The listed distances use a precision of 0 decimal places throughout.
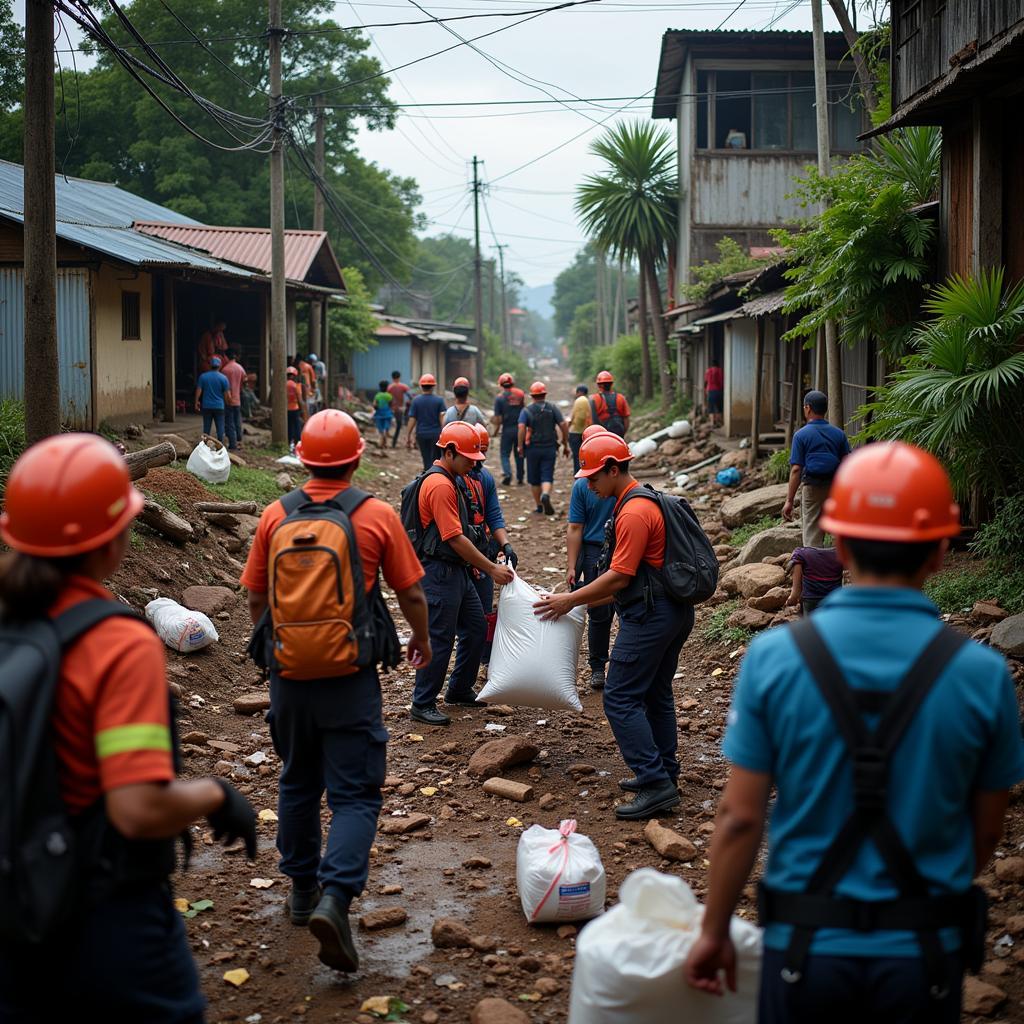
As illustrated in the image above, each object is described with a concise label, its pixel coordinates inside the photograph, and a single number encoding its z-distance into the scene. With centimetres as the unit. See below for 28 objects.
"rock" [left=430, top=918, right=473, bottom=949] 432
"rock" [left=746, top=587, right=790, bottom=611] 924
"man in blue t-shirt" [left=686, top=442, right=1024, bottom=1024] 215
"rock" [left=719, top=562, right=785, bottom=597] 965
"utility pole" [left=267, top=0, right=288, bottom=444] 1836
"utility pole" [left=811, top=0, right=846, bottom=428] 1361
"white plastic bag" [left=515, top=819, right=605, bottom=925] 433
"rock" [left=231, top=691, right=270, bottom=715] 751
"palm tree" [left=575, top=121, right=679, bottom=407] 2856
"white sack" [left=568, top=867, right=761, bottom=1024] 255
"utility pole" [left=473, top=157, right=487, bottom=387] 4422
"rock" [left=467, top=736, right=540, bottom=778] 621
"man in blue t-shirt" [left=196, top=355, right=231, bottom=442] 1681
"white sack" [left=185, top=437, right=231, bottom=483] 1387
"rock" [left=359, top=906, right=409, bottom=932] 448
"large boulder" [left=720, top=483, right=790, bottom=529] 1301
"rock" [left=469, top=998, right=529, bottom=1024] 367
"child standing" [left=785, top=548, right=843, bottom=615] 729
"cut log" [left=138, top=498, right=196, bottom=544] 1018
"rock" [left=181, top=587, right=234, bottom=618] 929
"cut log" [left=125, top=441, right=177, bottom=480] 998
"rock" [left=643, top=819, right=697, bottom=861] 507
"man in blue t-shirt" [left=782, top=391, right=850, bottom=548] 880
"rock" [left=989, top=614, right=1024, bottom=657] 671
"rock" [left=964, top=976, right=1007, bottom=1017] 368
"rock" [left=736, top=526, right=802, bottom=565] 1082
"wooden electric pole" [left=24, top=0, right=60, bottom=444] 822
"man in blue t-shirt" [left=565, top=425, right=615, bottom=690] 726
